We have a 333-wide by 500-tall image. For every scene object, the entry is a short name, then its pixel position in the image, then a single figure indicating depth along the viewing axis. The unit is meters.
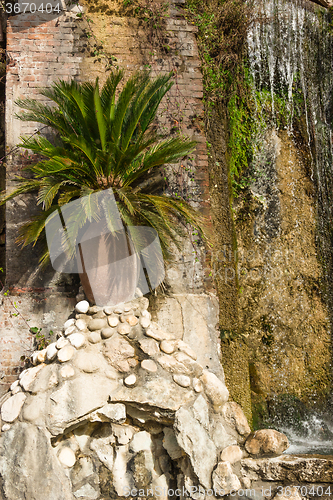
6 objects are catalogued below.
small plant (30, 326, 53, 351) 3.97
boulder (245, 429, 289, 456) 3.27
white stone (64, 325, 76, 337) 3.49
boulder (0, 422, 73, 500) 2.88
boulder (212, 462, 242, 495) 3.10
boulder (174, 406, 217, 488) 3.15
